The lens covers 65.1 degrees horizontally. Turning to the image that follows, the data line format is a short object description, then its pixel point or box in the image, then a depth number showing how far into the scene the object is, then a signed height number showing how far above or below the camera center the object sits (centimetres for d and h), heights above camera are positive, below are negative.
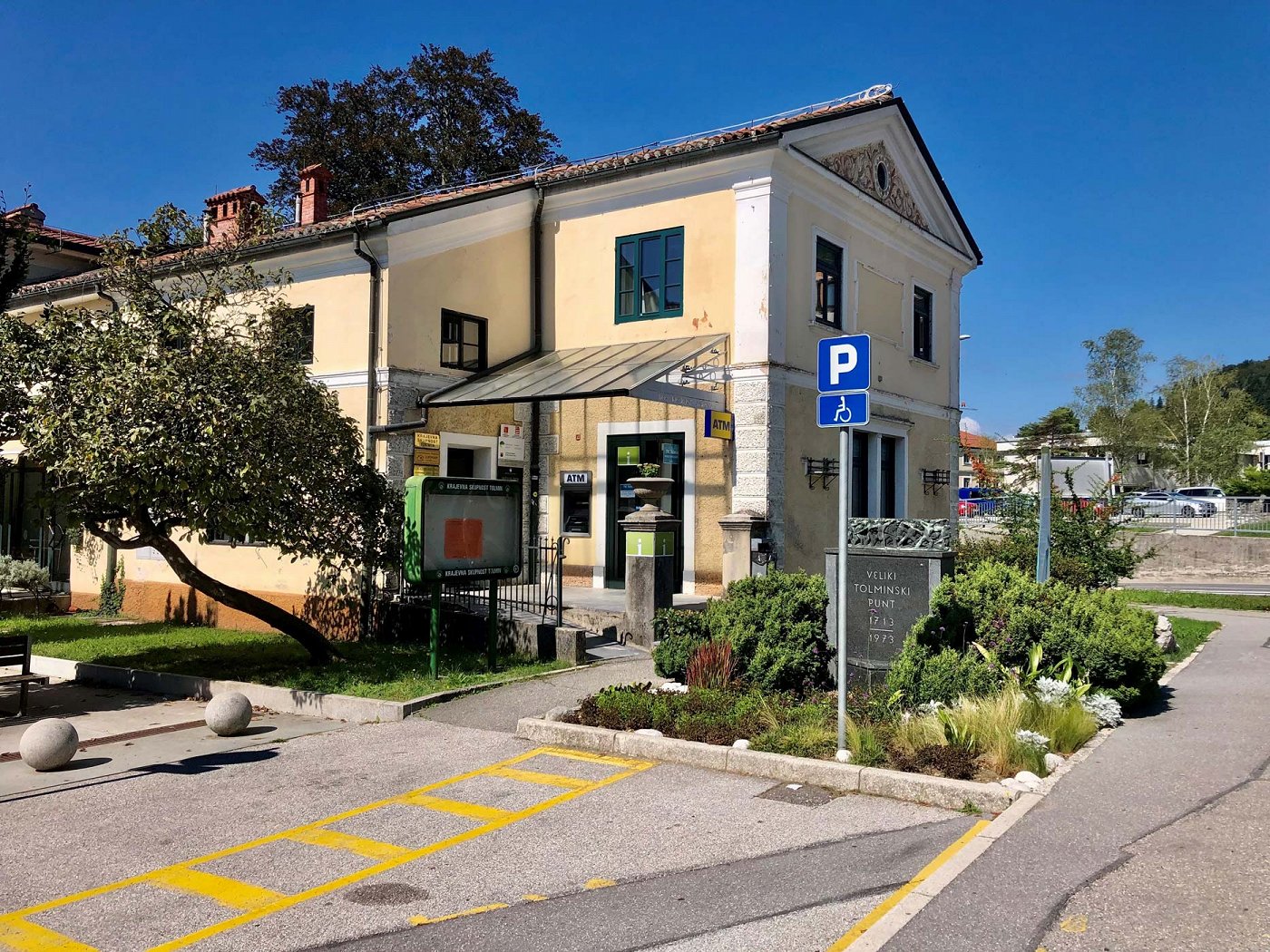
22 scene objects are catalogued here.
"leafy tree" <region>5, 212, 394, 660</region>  991 +92
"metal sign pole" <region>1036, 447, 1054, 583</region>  1046 -2
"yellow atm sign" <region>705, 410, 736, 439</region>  1473 +143
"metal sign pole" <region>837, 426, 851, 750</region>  701 -27
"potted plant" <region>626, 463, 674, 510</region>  1288 +45
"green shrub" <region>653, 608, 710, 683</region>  990 -120
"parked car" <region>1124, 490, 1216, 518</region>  3104 +56
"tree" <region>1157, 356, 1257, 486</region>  5331 +588
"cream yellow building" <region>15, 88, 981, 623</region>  1485 +312
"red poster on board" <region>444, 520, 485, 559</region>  1094 -22
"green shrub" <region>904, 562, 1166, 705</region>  827 -94
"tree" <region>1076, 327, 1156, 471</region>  6000 +871
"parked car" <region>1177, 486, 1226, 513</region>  4913 +166
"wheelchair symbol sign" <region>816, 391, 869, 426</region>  710 +82
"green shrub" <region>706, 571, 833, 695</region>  927 -105
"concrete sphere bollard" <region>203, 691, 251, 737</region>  899 -180
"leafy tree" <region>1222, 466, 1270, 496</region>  4888 +212
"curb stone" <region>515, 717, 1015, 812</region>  615 -173
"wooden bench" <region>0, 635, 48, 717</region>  1024 -144
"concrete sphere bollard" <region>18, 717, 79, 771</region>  783 -181
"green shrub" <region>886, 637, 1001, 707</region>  794 -124
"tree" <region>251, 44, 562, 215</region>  2856 +1141
